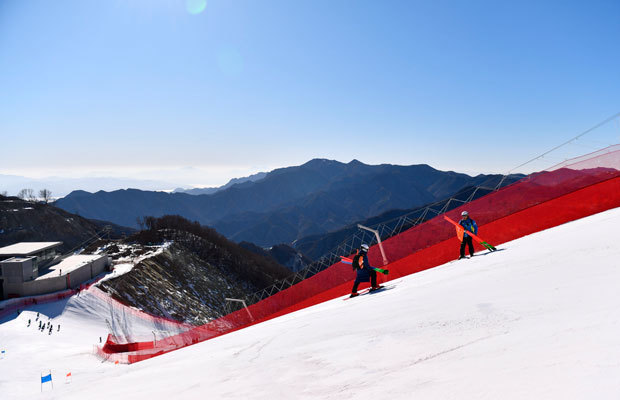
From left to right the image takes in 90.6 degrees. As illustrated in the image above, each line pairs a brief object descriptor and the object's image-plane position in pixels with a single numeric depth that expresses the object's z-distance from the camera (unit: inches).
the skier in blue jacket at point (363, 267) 418.5
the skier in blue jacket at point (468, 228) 461.1
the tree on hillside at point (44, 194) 5064.0
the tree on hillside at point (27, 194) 5267.7
